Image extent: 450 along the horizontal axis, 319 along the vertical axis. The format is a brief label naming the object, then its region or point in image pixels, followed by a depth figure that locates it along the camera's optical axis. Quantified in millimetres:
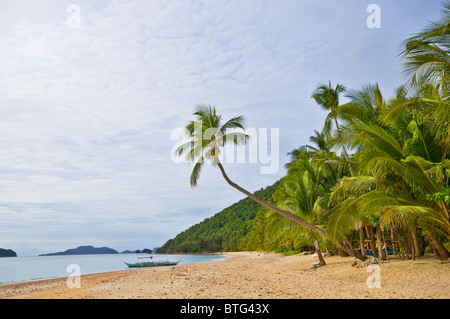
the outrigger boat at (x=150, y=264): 34528
